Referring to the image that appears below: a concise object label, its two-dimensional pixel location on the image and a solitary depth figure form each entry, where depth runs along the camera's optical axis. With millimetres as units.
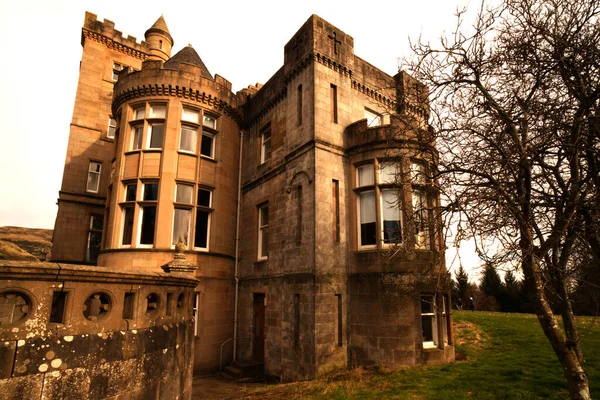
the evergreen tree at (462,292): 34781
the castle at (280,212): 10328
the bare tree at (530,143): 4910
